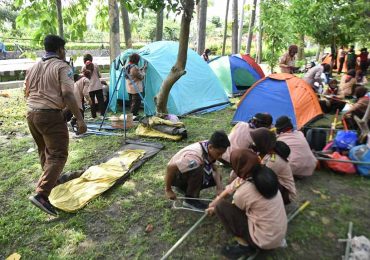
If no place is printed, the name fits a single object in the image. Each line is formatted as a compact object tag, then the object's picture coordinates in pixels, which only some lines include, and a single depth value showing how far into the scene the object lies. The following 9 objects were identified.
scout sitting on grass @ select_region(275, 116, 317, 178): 4.24
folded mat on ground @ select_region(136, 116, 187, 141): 6.10
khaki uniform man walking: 3.50
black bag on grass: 5.13
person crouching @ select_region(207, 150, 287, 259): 2.62
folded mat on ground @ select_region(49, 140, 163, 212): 3.87
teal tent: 7.71
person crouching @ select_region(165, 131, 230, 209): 3.19
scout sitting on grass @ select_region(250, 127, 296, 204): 3.31
